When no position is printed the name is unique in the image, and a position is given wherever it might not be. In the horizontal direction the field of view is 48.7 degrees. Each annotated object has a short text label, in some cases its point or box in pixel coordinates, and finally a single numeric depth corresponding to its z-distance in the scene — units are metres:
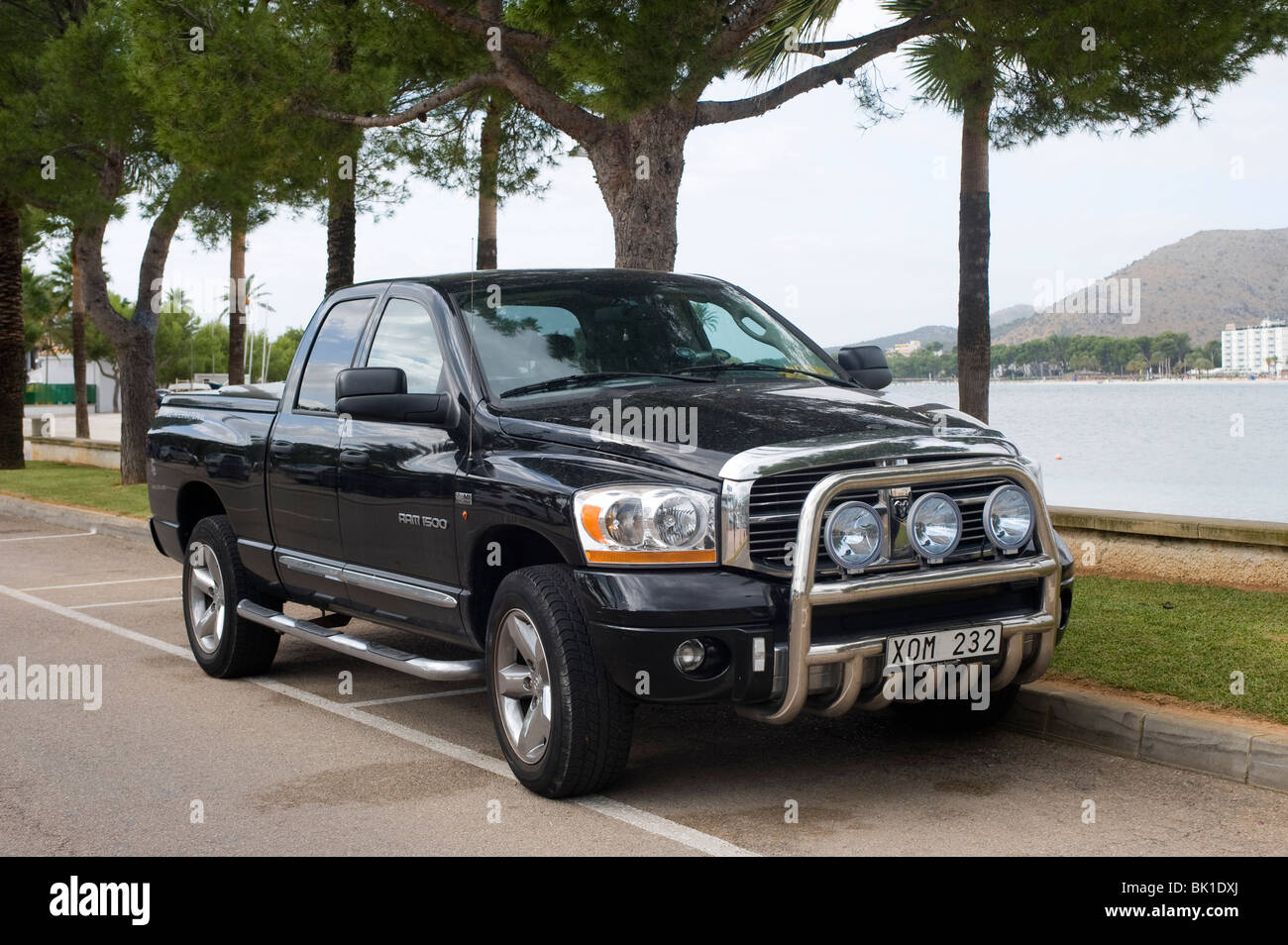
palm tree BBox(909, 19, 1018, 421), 15.73
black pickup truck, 4.95
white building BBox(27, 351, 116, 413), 100.38
